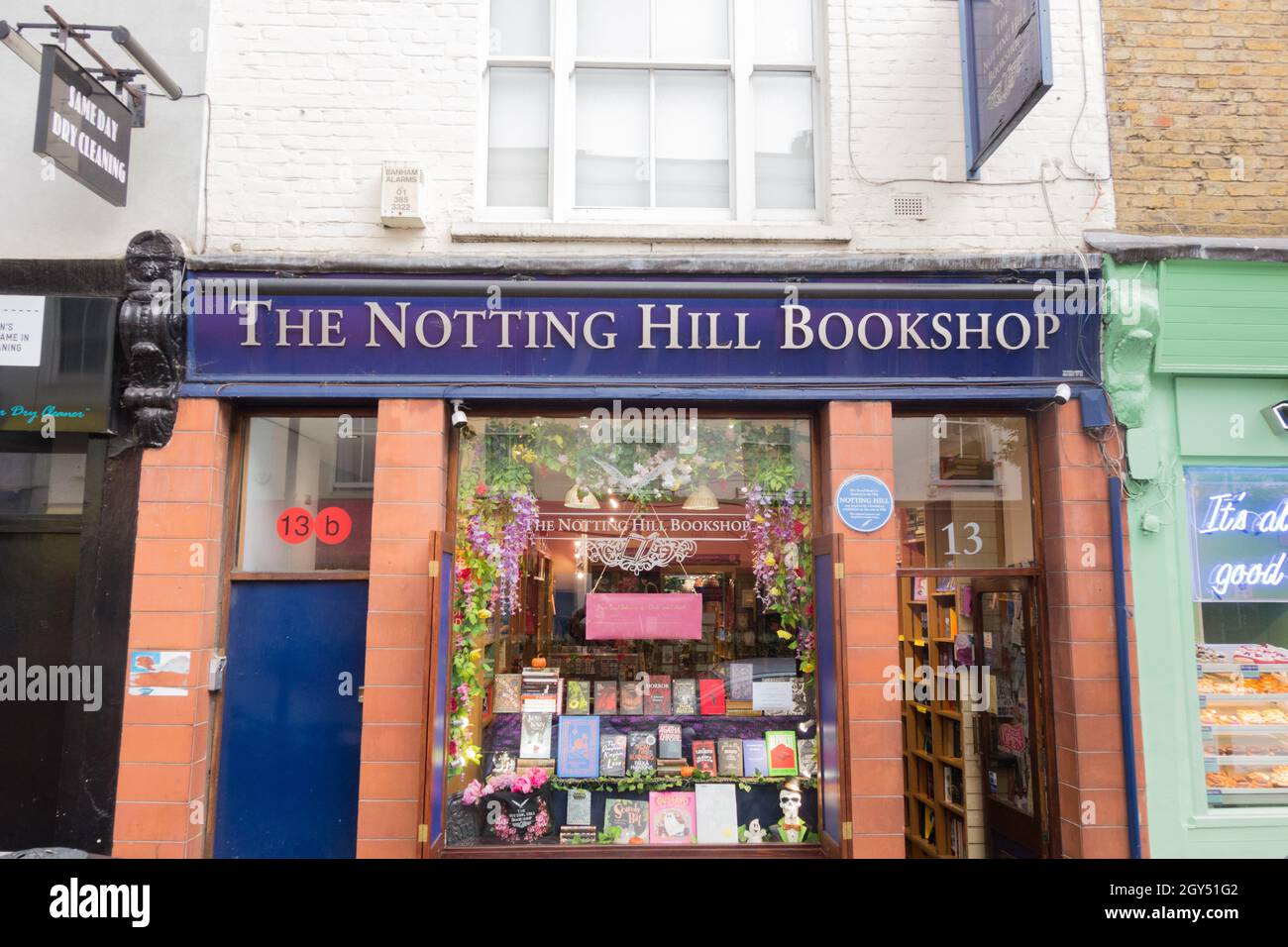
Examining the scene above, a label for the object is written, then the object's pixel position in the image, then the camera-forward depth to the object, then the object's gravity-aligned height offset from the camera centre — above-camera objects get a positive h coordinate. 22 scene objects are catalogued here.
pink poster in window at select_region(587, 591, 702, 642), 5.52 -0.16
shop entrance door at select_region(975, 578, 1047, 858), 5.46 -0.93
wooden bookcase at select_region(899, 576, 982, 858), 6.47 -1.29
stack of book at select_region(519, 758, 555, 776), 5.43 -1.14
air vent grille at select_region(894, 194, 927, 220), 5.53 +2.57
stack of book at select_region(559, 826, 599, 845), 5.26 -1.57
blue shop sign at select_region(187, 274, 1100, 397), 5.25 +1.64
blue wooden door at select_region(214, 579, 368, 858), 5.12 -0.83
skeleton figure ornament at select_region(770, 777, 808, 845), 5.24 -1.45
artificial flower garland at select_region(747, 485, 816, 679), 5.50 +0.20
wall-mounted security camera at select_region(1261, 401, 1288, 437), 5.32 +1.12
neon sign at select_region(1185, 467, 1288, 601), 5.34 +0.38
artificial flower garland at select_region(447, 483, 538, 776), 5.32 +0.08
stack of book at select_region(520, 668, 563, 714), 5.54 -0.66
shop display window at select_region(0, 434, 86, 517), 5.27 +0.72
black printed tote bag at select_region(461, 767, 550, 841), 5.27 -1.28
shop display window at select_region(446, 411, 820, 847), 5.43 -0.10
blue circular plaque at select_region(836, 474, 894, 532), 5.20 +0.55
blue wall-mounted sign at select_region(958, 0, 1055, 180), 4.61 +3.14
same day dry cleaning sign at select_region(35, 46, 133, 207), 4.50 +2.70
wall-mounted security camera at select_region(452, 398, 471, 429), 5.25 +1.12
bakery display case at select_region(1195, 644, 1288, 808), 5.20 -0.84
